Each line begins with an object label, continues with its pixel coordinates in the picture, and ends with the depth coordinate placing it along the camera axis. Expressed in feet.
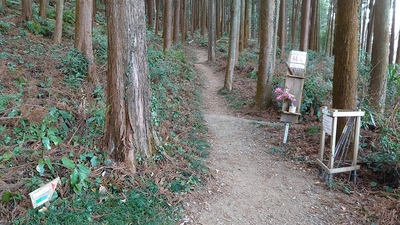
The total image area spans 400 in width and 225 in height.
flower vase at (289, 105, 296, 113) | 19.30
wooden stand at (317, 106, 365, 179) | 13.69
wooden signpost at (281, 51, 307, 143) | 19.52
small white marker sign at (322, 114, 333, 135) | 14.06
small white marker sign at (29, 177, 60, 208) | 8.87
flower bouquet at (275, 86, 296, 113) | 19.30
